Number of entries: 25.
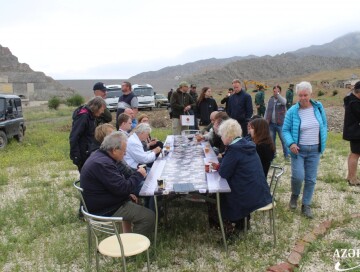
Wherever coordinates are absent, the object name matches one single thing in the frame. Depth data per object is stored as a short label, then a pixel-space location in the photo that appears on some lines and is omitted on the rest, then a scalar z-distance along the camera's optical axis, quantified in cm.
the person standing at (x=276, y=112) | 766
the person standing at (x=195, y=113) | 837
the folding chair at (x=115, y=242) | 293
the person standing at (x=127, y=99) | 677
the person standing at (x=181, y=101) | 814
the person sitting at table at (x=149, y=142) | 594
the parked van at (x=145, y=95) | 2436
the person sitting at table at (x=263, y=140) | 424
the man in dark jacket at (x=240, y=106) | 724
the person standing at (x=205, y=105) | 808
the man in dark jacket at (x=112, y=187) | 338
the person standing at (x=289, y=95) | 1295
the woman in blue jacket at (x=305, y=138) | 464
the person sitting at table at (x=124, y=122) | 512
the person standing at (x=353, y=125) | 570
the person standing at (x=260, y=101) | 1200
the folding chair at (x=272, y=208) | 389
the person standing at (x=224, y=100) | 807
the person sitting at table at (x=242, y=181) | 371
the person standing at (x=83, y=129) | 467
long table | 356
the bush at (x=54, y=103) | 3306
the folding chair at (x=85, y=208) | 339
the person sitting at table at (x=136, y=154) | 463
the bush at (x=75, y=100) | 3741
